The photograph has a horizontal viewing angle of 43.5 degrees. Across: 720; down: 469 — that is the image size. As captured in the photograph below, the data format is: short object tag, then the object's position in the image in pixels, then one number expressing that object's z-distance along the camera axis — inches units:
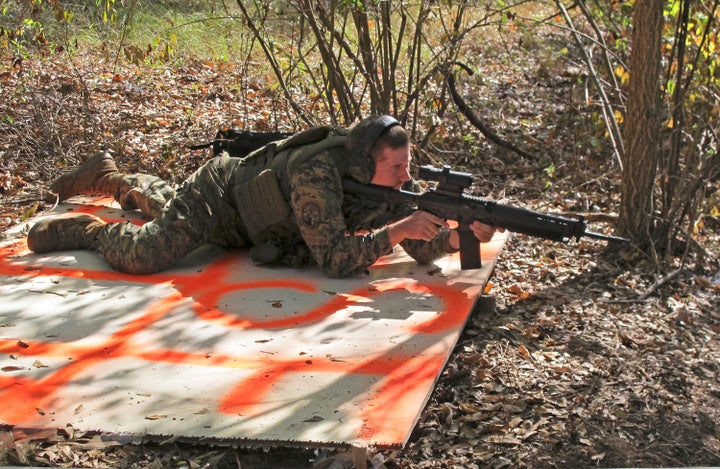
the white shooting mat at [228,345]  143.0
